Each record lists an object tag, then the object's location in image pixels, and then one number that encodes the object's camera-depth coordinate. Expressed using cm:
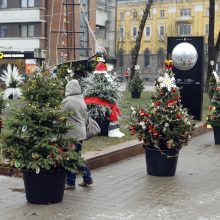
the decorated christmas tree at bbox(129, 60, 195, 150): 831
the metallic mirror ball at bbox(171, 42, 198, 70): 1450
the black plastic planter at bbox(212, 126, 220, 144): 1227
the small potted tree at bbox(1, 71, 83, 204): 646
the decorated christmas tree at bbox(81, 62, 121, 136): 1146
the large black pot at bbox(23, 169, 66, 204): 653
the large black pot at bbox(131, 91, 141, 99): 2405
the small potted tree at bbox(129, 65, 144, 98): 2402
